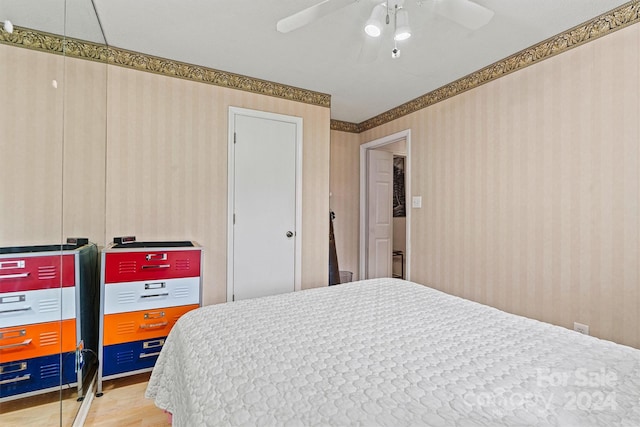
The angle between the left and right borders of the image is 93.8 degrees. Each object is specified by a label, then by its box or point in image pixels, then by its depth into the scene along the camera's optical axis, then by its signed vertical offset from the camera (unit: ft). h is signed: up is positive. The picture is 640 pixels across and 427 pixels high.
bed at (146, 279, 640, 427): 2.31 -1.50
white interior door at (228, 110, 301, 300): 9.45 +0.31
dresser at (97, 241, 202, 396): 6.50 -1.92
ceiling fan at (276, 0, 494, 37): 4.97 +3.52
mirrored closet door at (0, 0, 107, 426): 4.70 +0.30
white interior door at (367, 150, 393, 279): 13.94 +0.13
